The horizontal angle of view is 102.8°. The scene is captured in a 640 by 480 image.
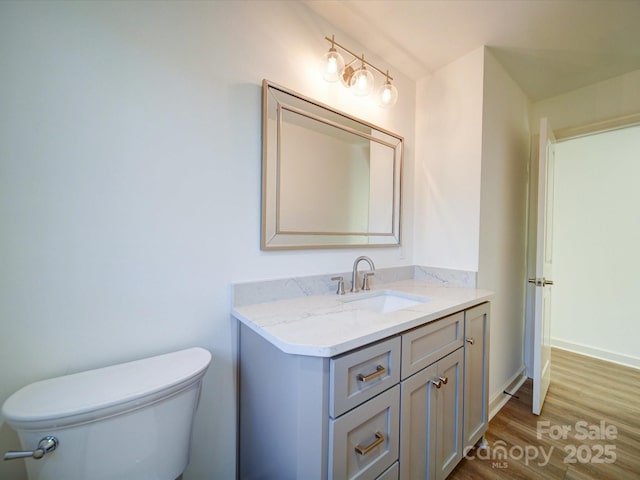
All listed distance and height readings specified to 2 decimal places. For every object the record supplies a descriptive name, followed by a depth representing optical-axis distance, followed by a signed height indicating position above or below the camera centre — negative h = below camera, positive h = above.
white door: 1.72 -0.21
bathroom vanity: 0.72 -0.53
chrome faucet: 1.43 -0.24
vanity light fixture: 1.30 +0.88
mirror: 1.19 +0.32
